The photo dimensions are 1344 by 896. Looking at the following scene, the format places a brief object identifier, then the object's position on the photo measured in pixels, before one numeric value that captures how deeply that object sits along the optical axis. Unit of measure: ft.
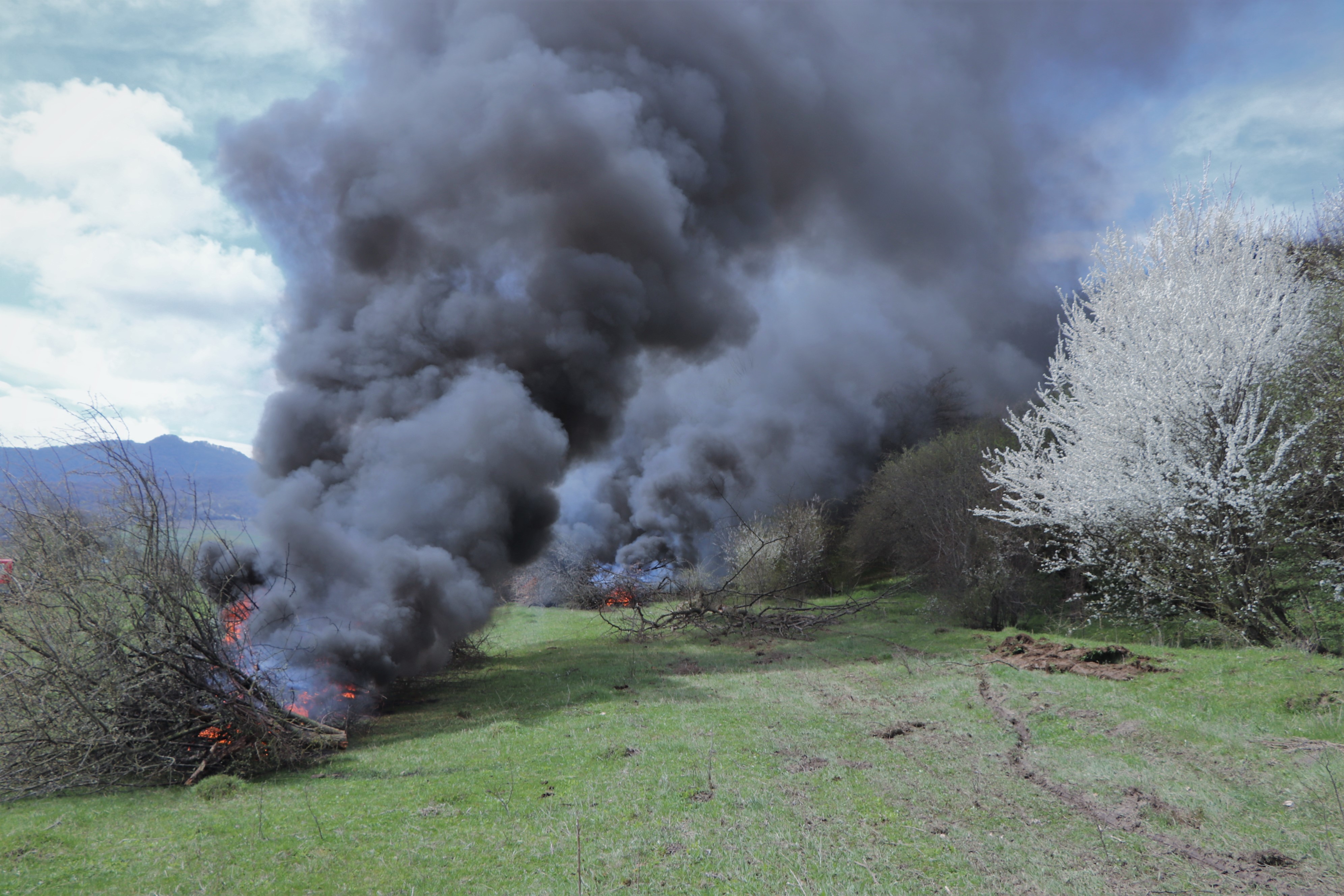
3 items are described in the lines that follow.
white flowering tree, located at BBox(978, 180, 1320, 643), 41.83
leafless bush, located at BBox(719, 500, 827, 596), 77.92
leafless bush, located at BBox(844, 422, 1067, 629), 62.34
